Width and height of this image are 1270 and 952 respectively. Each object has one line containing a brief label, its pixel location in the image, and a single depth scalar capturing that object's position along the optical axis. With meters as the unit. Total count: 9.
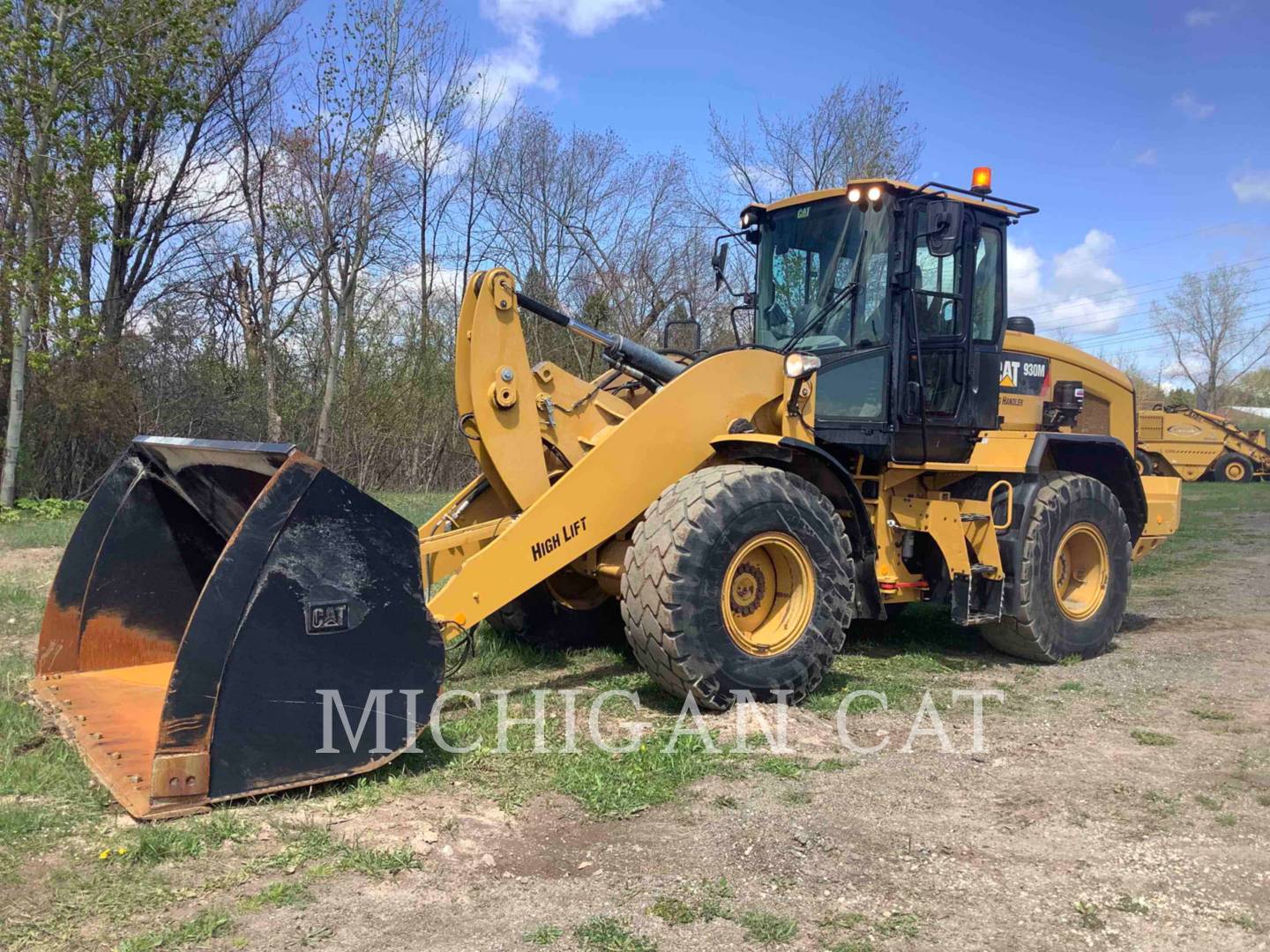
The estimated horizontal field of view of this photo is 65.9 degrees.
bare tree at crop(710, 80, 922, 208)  23.80
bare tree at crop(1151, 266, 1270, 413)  59.09
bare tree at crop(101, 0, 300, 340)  13.79
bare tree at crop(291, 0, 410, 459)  16.28
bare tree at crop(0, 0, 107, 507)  12.27
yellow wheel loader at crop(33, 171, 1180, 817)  3.55
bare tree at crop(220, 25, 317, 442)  17.08
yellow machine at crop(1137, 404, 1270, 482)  26.69
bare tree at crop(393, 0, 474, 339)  18.70
